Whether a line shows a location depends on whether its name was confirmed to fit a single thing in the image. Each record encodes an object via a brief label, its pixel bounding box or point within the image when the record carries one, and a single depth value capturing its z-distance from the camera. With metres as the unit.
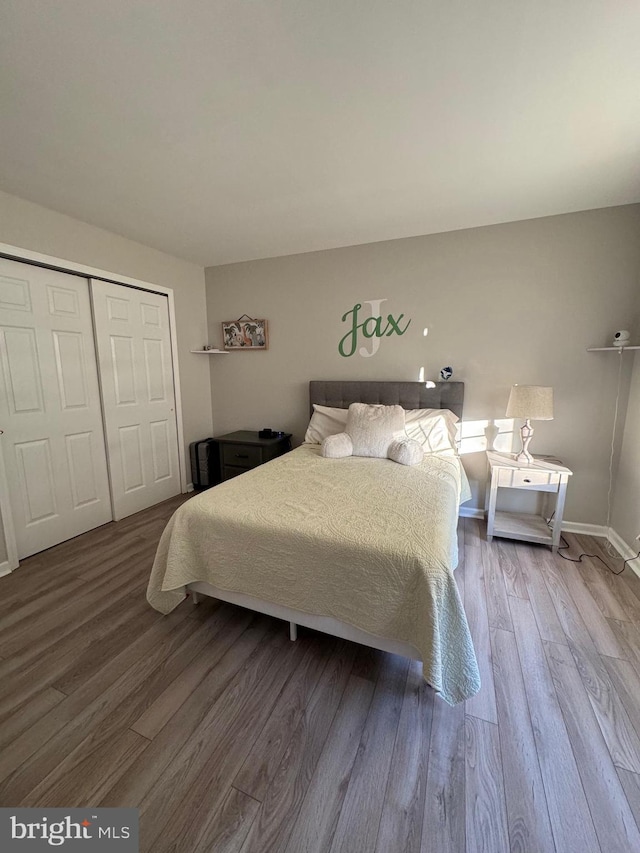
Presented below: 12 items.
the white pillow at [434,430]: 2.74
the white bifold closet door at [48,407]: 2.30
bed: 1.25
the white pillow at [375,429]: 2.65
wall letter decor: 3.11
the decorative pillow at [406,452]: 2.44
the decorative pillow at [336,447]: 2.66
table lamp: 2.39
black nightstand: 3.22
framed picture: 3.60
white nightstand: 2.42
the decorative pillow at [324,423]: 3.10
